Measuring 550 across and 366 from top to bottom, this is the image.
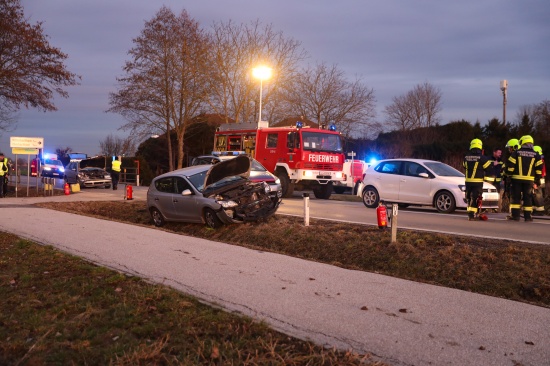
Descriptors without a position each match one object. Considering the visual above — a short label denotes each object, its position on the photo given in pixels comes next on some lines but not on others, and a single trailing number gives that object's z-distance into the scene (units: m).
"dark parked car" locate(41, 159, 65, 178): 37.56
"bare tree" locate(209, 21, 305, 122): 41.53
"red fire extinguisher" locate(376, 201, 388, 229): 11.48
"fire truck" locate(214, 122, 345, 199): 23.25
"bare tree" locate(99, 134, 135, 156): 62.97
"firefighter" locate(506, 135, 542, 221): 13.98
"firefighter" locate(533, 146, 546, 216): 15.33
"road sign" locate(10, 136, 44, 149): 28.02
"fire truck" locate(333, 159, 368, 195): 28.92
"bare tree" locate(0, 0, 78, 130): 26.72
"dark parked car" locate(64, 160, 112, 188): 35.93
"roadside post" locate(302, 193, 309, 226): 13.03
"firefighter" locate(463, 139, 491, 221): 14.21
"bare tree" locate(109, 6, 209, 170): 40.88
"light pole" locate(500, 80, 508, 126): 28.58
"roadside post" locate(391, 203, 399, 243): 10.19
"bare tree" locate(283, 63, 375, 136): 41.41
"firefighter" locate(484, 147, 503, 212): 16.45
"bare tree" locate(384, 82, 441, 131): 48.97
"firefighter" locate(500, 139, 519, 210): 14.72
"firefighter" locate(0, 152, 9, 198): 25.88
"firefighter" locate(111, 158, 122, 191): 32.81
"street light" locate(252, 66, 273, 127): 33.28
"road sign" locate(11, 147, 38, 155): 28.09
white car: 16.33
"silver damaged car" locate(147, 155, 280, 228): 13.36
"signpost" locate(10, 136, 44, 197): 28.05
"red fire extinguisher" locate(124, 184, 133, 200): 22.48
